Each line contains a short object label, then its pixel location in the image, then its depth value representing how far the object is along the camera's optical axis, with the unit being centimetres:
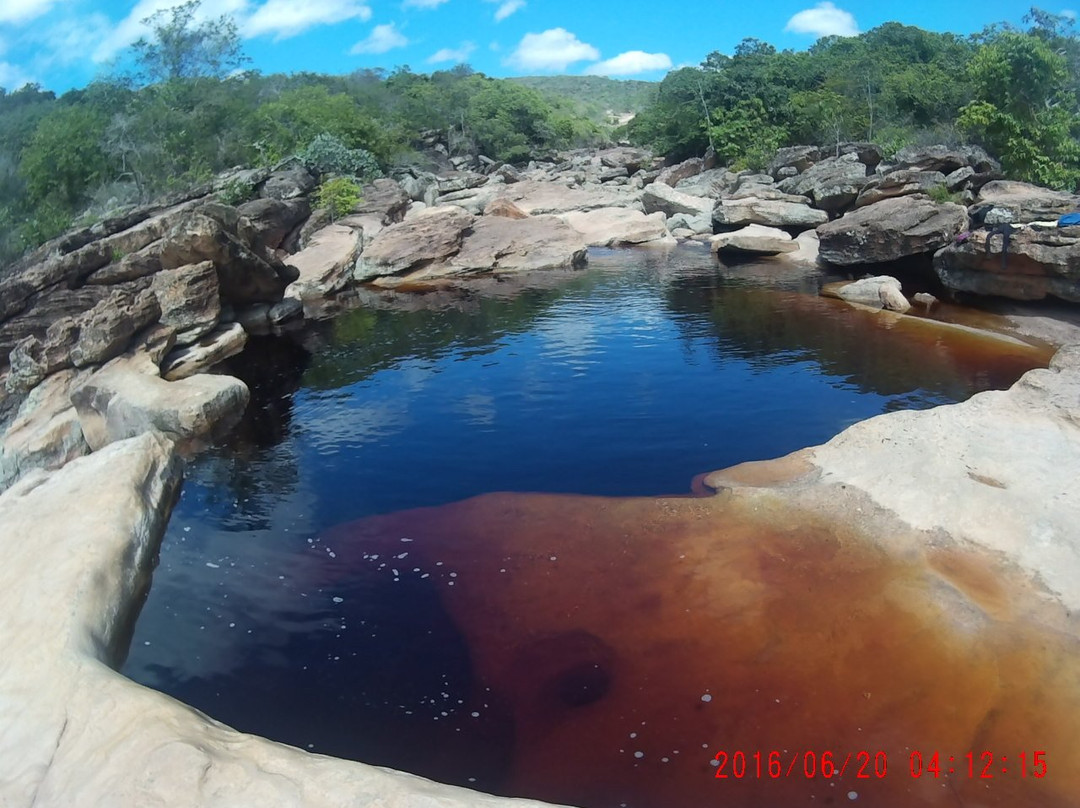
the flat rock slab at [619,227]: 4038
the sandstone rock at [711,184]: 4928
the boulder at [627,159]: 6400
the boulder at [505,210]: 4050
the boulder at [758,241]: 3469
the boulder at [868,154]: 4106
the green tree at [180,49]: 6444
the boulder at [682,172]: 5535
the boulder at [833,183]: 3494
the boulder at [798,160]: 4506
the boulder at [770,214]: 3588
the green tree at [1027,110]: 3447
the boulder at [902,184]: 3130
